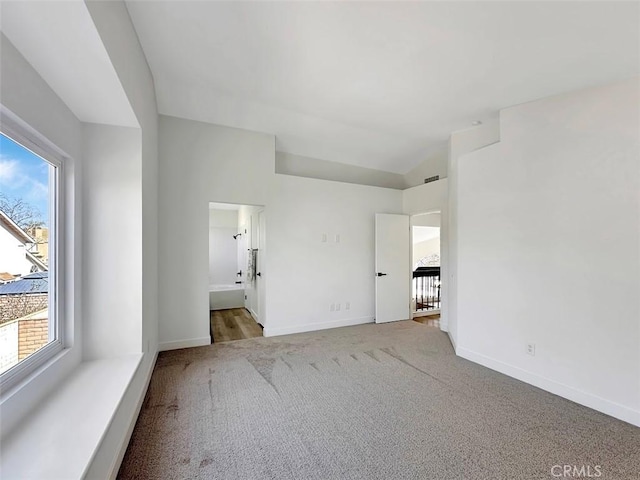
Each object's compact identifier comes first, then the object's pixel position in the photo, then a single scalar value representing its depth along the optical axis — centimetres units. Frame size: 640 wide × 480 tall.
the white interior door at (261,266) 443
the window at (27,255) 141
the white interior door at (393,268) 507
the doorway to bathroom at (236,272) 461
